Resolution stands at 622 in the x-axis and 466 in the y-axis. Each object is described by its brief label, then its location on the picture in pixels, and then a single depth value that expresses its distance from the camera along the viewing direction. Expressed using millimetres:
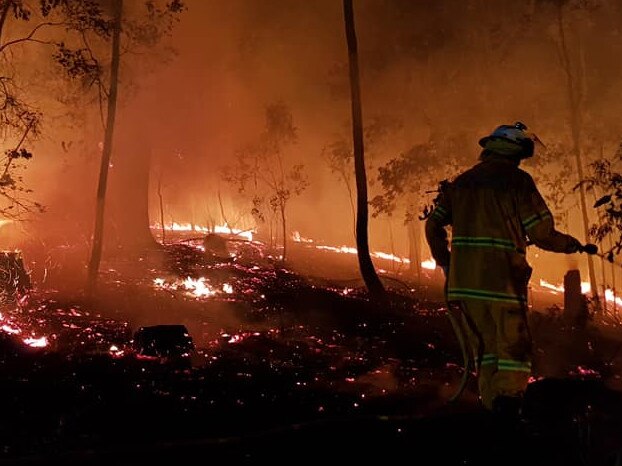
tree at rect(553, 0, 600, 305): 24625
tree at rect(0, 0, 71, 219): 10281
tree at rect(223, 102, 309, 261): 27938
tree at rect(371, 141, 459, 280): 26281
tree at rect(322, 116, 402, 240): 29469
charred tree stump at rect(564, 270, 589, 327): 11047
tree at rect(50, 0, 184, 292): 11633
